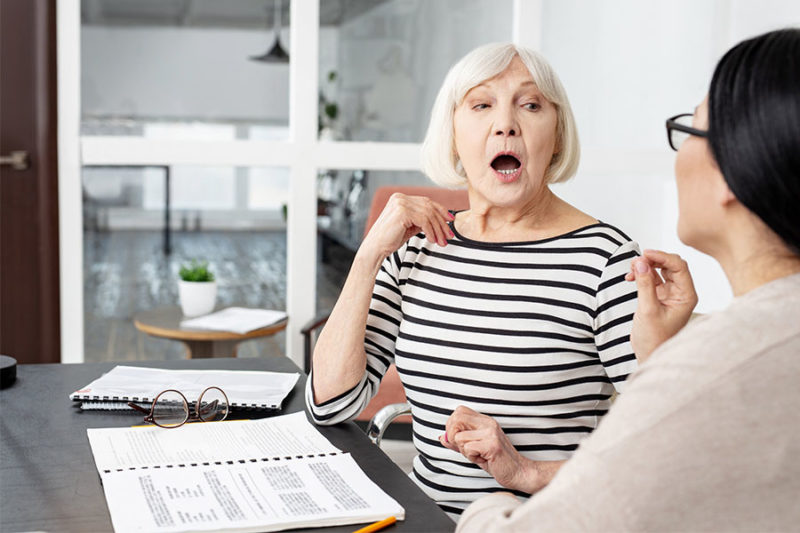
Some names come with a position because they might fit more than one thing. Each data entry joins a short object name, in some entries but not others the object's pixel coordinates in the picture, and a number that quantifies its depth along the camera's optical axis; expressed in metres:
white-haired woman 1.45
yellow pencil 0.99
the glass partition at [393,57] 3.27
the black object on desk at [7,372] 1.57
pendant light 3.26
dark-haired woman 0.73
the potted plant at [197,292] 3.09
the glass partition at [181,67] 3.15
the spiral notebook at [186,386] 1.46
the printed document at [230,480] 0.99
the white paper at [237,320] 2.92
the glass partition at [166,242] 3.24
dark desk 1.03
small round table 2.86
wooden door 2.97
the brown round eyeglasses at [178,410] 1.35
